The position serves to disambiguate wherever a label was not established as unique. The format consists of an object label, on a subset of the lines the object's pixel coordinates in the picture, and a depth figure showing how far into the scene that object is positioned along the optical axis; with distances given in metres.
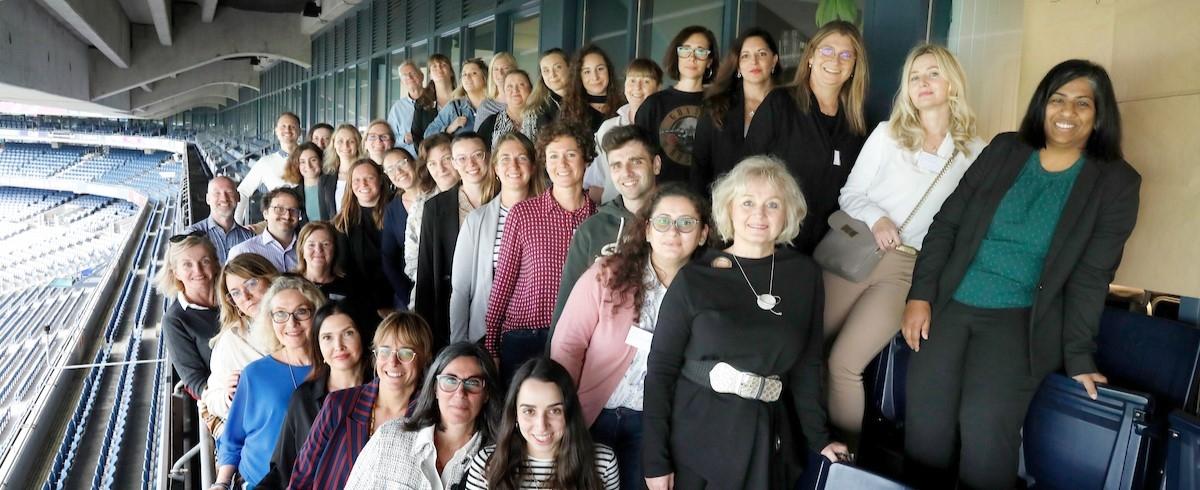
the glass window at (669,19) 4.91
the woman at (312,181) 5.34
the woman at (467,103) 5.30
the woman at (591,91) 4.11
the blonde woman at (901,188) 2.65
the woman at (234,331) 3.35
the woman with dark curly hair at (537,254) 3.06
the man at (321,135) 6.45
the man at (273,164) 6.44
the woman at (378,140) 5.00
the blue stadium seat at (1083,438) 2.24
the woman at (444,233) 3.67
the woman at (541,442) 2.38
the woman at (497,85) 4.90
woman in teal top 2.29
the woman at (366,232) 4.21
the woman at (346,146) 5.27
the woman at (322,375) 2.76
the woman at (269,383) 2.98
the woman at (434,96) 5.96
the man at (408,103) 5.99
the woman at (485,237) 3.32
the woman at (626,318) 2.53
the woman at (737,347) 2.30
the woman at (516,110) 4.31
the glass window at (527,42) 7.25
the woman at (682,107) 3.51
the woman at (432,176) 3.94
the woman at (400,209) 4.16
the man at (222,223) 5.27
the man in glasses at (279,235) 4.45
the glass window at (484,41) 8.01
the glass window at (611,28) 5.96
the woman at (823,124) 2.95
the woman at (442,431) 2.46
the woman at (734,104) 3.20
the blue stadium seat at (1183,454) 2.05
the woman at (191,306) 3.77
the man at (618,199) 2.80
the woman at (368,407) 2.61
